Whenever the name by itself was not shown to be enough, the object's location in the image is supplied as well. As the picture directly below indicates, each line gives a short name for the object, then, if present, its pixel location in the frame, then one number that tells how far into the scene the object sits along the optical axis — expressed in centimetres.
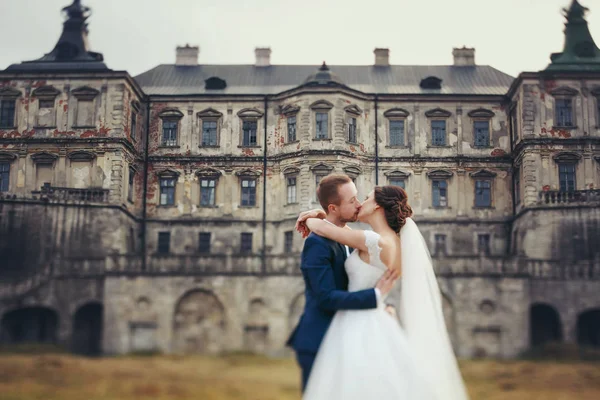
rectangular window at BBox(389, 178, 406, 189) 3591
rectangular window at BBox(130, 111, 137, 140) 3528
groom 558
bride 561
